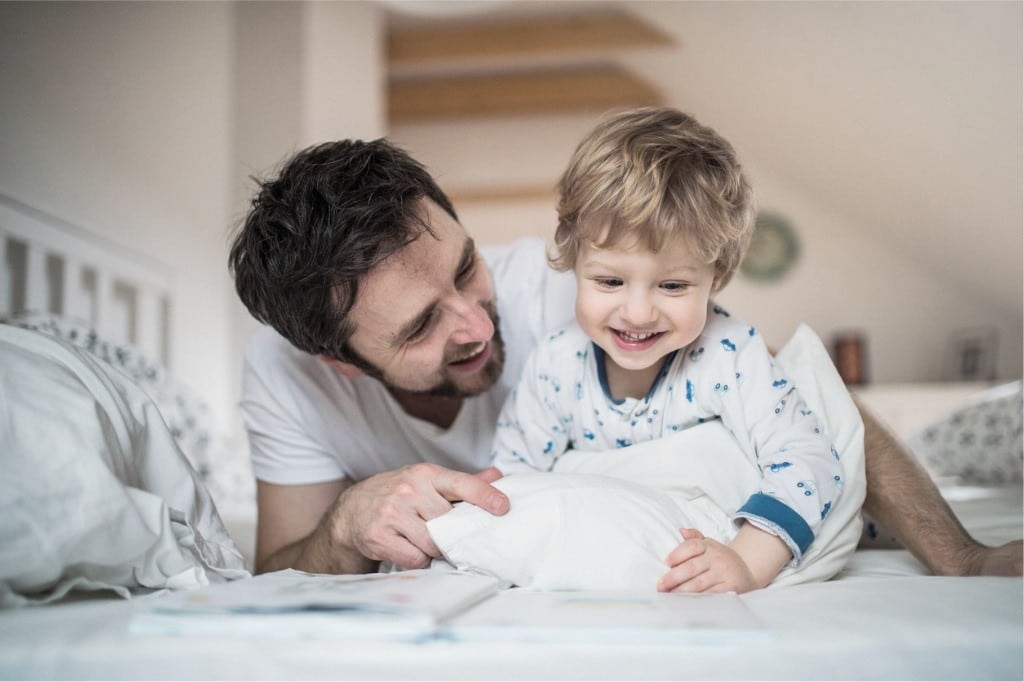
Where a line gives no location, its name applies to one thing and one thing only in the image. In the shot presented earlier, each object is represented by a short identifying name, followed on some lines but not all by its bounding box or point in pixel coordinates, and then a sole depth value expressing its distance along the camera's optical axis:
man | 1.06
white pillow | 0.87
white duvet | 0.79
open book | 0.65
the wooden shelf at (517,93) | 4.73
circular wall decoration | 5.04
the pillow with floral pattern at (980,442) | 2.09
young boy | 1.00
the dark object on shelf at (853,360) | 4.60
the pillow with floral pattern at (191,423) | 1.84
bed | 0.62
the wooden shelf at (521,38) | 4.07
